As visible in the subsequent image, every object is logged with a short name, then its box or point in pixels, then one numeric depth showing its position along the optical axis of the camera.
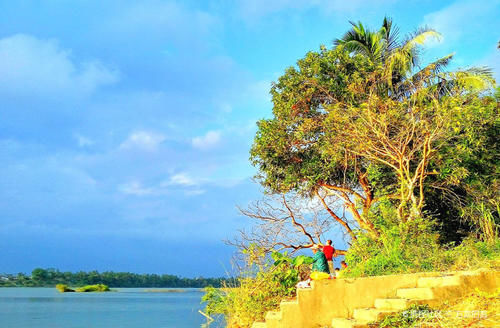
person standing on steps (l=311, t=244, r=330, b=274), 9.41
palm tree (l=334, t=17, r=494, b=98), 15.91
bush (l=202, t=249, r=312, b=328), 9.73
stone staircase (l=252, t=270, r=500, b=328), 6.62
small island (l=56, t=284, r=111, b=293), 82.56
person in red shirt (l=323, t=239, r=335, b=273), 11.58
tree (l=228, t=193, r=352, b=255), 13.26
